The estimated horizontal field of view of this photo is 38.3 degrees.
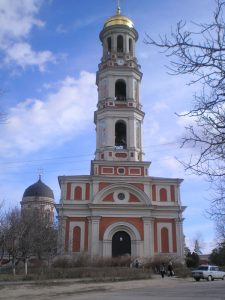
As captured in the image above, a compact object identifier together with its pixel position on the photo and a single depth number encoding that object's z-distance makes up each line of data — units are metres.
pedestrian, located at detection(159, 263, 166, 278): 23.83
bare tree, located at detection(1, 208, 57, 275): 25.80
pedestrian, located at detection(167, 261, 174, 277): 25.50
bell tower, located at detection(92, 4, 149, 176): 33.27
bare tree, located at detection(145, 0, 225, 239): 6.49
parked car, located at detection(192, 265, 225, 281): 23.89
